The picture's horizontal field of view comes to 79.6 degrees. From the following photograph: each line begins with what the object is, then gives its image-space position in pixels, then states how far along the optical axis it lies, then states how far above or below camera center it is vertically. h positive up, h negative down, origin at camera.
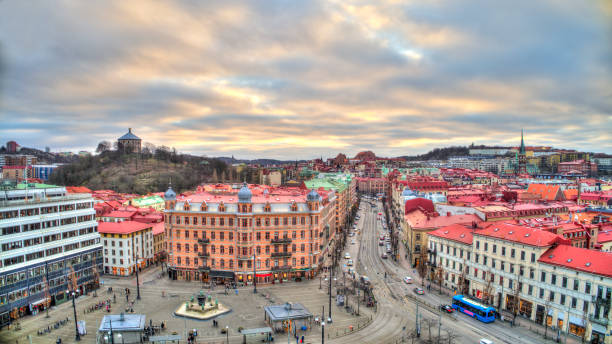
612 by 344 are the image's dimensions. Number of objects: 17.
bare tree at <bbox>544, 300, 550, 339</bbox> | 53.72 -22.61
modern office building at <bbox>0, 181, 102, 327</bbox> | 60.00 -14.64
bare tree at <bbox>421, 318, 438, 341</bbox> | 56.96 -25.11
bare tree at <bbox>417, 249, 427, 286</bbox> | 79.94 -22.68
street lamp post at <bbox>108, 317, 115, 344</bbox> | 49.34 -22.80
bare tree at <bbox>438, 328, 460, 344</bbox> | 52.68 -25.04
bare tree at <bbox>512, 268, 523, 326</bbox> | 57.93 -21.24
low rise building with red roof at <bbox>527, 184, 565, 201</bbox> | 135.62 -10.33
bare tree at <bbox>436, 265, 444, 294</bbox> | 73.47 -22.32
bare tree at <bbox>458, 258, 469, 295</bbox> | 69.94 -22.51
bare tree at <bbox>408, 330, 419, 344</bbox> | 53.41 -25.23
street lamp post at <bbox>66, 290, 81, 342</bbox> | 52.77 -24.35
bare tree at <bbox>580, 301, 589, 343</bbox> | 52.06 -21.56
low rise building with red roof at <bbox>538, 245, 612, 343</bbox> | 50.16 -18.10
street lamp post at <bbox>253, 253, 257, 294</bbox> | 72.40 -23.04
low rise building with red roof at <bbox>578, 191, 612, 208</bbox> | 133.32 -12.59
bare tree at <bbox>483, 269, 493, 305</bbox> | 64.81 -21.93
